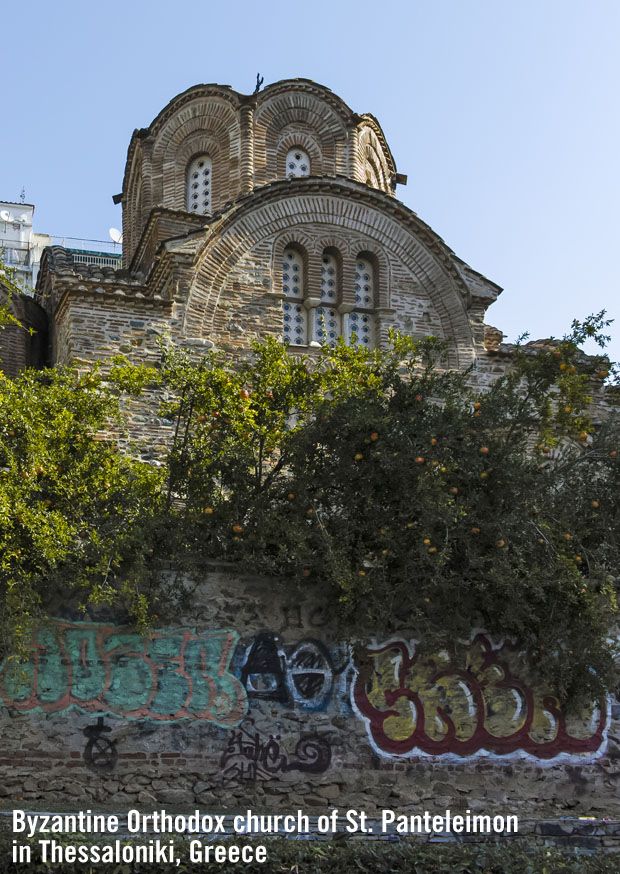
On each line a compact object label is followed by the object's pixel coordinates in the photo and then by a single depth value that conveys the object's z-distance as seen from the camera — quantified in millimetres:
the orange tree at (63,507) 8555
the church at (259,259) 14938
